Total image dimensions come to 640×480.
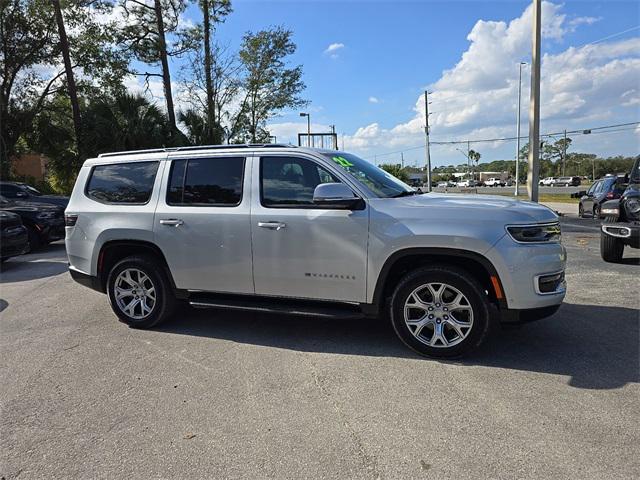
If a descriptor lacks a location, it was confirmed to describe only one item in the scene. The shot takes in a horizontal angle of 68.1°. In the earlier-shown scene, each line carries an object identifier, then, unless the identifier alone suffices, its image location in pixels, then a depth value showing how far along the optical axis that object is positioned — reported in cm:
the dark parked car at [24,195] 1383
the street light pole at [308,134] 3727
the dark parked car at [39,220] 1138
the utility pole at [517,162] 3653
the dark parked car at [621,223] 751
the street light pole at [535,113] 1700
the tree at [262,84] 2727
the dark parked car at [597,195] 1520
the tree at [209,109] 2545
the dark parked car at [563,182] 7931
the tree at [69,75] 2291
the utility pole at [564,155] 9652
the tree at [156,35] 2484
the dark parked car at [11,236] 905
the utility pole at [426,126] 4887
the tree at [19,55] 2442
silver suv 398
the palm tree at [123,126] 2231
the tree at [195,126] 2516
